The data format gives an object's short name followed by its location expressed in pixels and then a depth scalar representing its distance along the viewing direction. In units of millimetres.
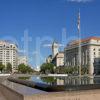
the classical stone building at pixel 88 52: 69691
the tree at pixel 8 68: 83471
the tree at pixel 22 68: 80367
